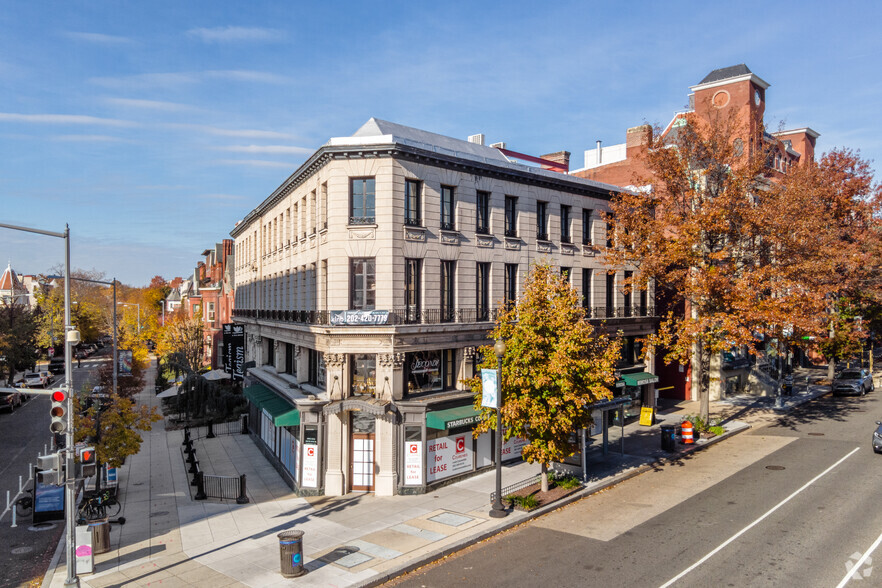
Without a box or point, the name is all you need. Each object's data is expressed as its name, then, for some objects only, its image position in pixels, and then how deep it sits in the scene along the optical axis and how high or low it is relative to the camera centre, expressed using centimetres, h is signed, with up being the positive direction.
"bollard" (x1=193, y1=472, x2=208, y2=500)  2197 -671
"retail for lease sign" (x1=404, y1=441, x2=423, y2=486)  2202 -598
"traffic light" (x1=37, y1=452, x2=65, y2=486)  1380 -384
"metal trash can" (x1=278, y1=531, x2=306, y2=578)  1446 -601
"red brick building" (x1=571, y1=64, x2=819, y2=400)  4069 +1275
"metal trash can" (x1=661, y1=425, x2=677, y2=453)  2631 -595
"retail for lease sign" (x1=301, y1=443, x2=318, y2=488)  2247 -608
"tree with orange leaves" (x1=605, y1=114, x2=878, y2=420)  2811 +287
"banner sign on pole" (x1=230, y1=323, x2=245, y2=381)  3994 -301
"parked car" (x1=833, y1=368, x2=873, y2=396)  4038 -543
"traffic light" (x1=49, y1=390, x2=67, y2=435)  1409 -262
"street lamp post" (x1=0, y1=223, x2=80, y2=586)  1382 -341
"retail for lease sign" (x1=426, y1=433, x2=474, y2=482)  2252 -587
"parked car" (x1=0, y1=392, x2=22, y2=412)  4334 -717
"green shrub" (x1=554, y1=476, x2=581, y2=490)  2153 -646
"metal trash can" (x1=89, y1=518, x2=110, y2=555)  1655 -643
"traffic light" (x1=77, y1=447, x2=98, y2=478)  1460 -389
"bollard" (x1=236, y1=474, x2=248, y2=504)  2149 -684
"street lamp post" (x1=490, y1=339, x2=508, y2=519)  1842 -444
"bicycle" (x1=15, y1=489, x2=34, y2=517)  2058 -697
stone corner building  2220 +19
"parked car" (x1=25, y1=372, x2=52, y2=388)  5384 -705
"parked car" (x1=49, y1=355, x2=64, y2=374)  6919 -732
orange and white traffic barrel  2770 -596
